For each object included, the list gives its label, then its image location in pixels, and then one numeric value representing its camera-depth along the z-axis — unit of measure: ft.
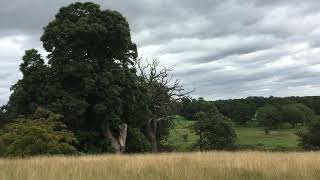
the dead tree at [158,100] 160.04
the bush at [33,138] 78.89
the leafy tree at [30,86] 105.50
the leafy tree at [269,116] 374.49
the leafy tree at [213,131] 184.65
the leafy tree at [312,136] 205.46
